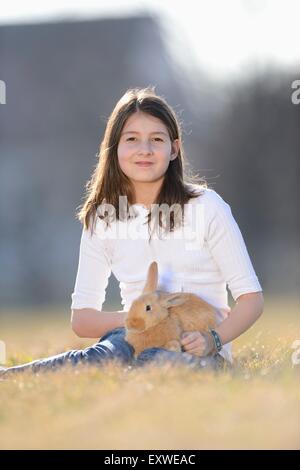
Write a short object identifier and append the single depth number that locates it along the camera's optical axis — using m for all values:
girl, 8.84
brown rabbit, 8.35
